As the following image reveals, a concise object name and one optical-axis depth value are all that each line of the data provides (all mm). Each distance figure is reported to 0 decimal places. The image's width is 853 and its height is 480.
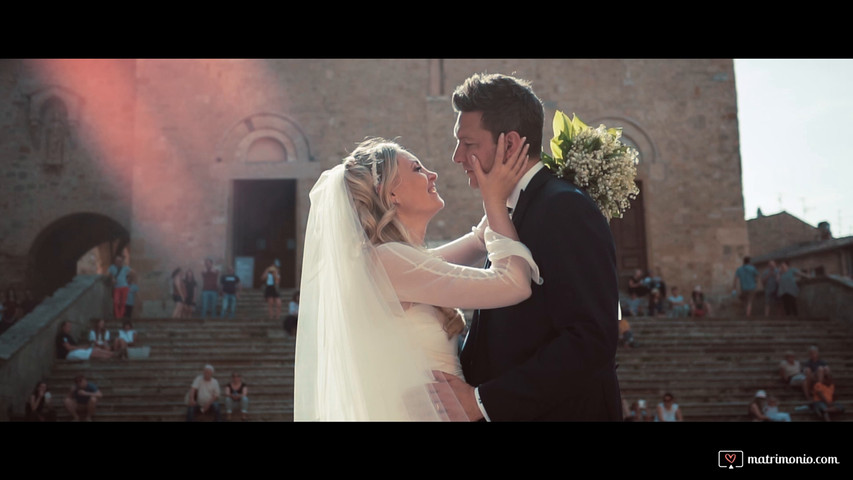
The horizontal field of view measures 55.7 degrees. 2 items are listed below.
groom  3064
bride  3332
